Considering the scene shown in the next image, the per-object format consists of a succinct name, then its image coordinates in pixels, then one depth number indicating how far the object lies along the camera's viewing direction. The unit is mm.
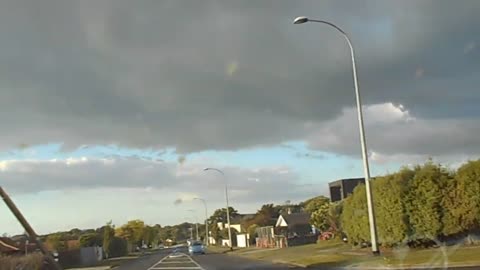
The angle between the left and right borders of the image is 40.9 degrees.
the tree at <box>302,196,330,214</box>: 101538
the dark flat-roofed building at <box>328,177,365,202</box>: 84688
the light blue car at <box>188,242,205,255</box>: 76938
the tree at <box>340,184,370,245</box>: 41438
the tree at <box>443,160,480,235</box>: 34250
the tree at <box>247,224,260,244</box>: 103662
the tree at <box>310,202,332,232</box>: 72888
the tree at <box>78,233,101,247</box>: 85444
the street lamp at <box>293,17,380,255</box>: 28016
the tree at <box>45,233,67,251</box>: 59266
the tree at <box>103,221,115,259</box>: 96438
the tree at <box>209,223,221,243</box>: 148125
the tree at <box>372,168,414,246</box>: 37188
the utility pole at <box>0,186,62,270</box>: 5078
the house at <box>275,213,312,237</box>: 91938
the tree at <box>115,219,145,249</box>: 147625
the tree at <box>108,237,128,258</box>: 99281
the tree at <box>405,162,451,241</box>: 35844
